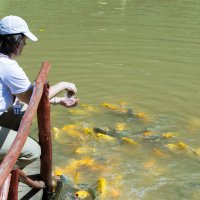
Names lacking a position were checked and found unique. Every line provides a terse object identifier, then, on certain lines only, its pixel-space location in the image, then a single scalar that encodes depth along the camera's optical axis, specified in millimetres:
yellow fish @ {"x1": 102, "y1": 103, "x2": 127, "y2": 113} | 8370
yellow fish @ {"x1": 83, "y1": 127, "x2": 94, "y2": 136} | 7412
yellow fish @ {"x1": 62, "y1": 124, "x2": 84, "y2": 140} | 7441
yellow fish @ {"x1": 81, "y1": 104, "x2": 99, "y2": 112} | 8422
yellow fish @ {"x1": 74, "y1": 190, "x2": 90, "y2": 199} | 5258
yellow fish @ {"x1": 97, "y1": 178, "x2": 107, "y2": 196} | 5626
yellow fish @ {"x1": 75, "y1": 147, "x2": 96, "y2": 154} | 6865
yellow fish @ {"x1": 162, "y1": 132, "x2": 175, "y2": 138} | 7403
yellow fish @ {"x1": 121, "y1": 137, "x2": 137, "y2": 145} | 7141
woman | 4062
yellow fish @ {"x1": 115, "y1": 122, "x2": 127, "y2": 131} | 7684
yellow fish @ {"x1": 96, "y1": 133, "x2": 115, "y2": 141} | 7250
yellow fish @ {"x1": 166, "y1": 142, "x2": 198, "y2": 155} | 6895
